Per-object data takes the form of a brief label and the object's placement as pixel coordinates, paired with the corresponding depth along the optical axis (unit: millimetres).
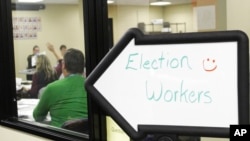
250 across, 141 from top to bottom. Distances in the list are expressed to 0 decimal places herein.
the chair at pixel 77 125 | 4262
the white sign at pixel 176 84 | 1547
